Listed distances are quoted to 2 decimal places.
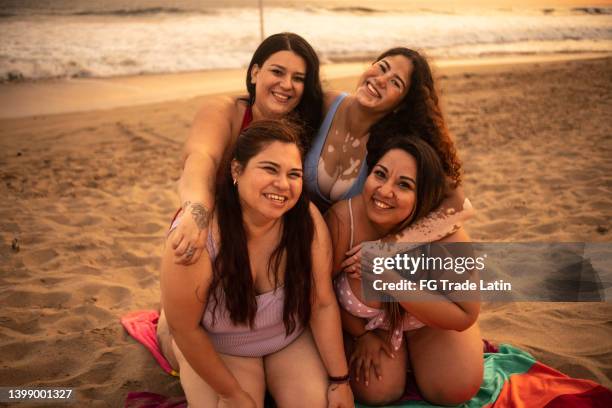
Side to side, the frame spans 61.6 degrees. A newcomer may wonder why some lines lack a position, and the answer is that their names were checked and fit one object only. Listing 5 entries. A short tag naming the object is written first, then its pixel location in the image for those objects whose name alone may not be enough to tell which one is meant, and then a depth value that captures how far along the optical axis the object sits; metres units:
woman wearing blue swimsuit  2.70
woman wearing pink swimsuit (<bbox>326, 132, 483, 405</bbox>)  2.57
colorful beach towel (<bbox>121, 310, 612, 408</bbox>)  2.72
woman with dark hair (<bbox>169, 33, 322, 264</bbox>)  2.74
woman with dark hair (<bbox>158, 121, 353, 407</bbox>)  2.31
